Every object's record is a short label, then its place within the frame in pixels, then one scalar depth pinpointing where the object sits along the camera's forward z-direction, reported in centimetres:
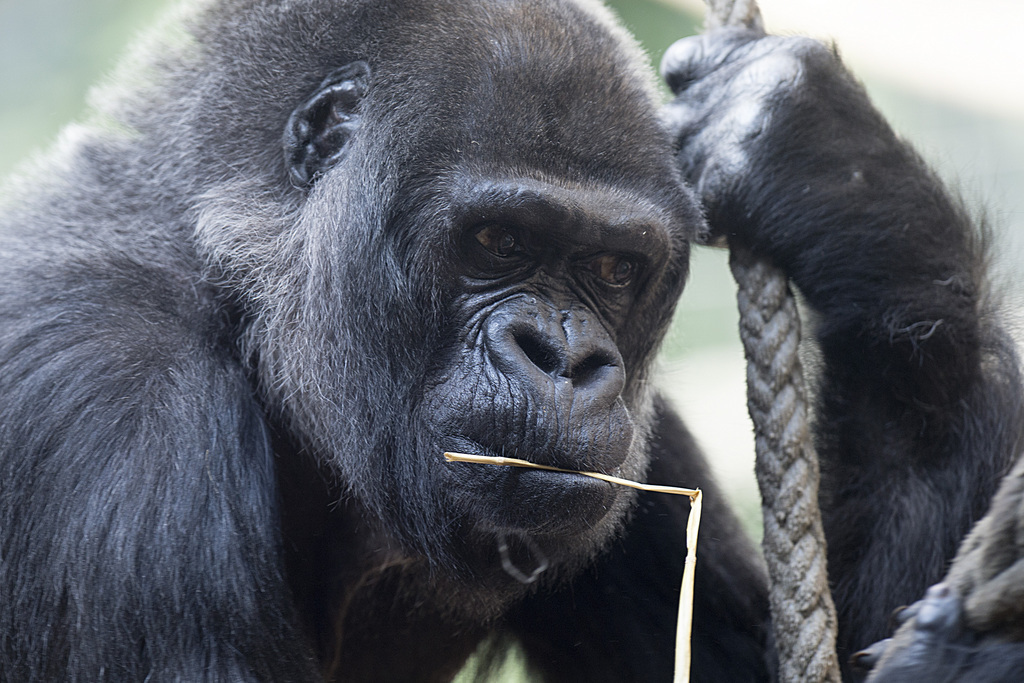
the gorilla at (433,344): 490
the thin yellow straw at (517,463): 483
